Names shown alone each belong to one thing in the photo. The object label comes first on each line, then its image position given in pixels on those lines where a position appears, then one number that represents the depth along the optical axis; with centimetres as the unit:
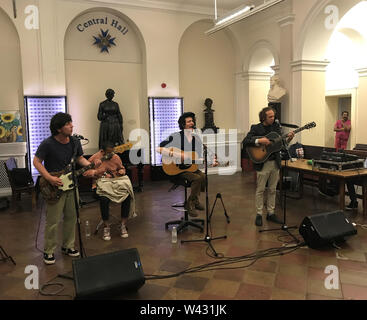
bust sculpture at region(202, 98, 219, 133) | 845
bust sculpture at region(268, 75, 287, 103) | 726
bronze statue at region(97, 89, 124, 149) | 700
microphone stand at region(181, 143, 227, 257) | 369
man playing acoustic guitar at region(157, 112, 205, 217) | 411
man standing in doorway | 883
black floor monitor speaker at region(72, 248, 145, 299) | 254
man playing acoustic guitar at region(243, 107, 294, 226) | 429
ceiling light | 524
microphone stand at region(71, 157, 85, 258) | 309
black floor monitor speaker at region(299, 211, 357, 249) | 356
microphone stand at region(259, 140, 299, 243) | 412
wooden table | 453
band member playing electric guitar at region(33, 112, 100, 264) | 326
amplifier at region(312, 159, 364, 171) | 473
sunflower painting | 635
